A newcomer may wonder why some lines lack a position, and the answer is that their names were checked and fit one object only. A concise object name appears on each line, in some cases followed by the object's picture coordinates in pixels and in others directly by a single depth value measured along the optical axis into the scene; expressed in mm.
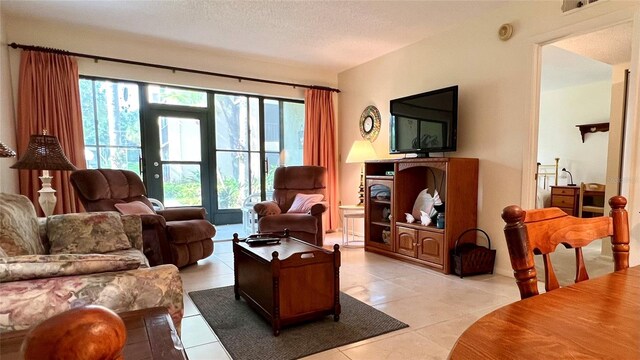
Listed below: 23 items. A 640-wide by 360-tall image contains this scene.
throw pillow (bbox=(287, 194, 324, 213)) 4312
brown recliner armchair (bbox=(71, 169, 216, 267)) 3027
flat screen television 3371
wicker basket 3064
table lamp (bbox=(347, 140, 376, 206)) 4488
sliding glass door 4145
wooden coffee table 2025
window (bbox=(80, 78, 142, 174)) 4016
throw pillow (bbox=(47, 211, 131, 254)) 2244
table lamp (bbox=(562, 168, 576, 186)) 5660
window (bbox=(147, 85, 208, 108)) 4371
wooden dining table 553
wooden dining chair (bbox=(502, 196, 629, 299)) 832
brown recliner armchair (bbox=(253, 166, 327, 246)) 3879
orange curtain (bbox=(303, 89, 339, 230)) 5188
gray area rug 1865
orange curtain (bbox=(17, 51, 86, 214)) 3479
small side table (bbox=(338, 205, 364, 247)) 4324
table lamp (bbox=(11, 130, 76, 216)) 2760
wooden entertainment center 3191
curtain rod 3490
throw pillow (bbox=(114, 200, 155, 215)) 3234
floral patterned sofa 1079
